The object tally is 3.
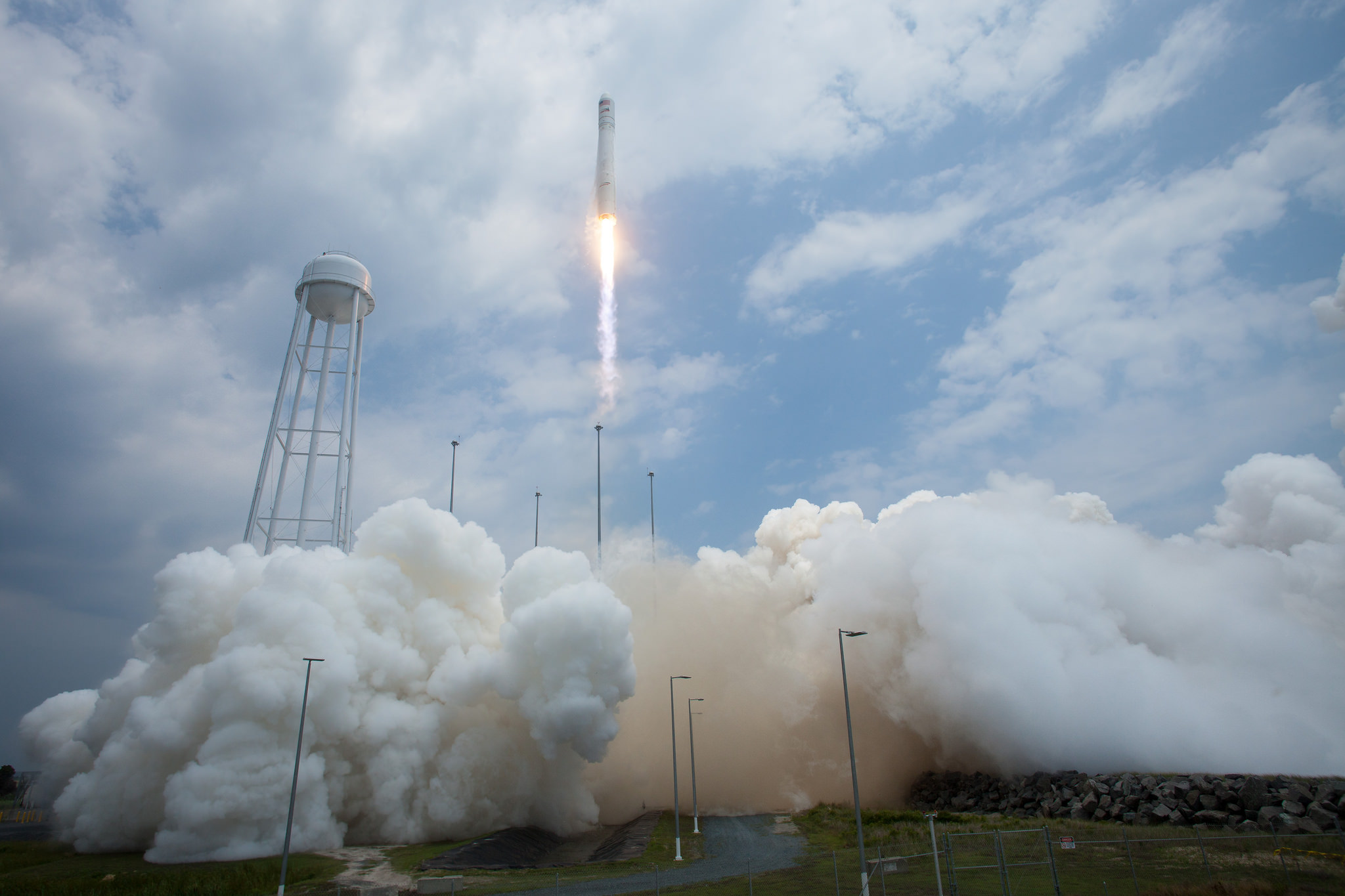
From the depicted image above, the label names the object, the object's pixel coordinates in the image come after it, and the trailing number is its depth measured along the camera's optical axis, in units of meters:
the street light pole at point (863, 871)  23.73
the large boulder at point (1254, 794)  37.06
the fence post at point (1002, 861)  23.62
